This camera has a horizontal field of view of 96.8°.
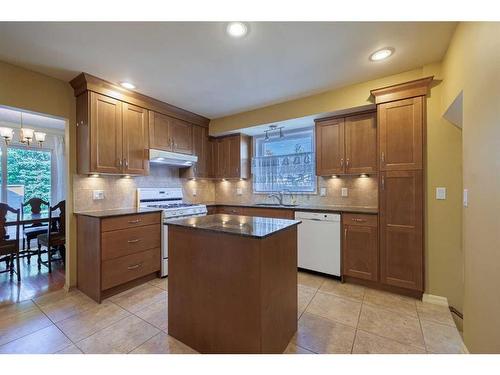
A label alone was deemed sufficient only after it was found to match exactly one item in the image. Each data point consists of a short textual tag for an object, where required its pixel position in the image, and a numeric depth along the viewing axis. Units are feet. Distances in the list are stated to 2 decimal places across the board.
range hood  10.44
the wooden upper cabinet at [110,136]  8.46
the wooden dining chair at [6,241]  8.89
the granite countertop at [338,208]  9.13
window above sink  12.22
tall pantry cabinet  7.86
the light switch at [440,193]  7.52
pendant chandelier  10.66
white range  10.06
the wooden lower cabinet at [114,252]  7.95
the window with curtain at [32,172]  14.42
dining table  9.58
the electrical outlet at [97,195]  9.52
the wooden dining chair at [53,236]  10.54
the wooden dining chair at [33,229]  12.07
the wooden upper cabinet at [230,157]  13.50
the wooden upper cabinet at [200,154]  13.09
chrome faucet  12.89
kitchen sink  12.31
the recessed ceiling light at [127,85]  8.86
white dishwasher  9.50
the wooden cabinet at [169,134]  10.71
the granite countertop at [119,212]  8.30
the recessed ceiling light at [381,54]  6.76
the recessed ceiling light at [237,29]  5.60
